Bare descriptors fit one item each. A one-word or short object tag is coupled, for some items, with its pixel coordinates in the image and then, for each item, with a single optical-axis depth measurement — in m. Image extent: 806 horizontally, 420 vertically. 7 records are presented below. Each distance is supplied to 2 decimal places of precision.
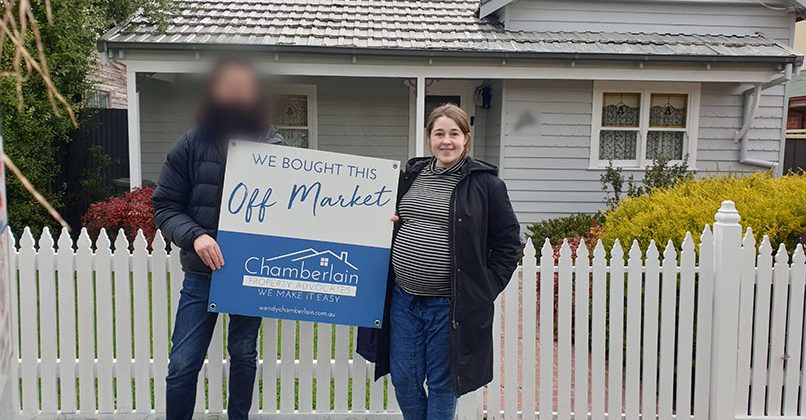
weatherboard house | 8.90
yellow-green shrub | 4.35
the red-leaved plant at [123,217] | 7.97
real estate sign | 3.14
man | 3.04
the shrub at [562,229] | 8.59
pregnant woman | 2.81
